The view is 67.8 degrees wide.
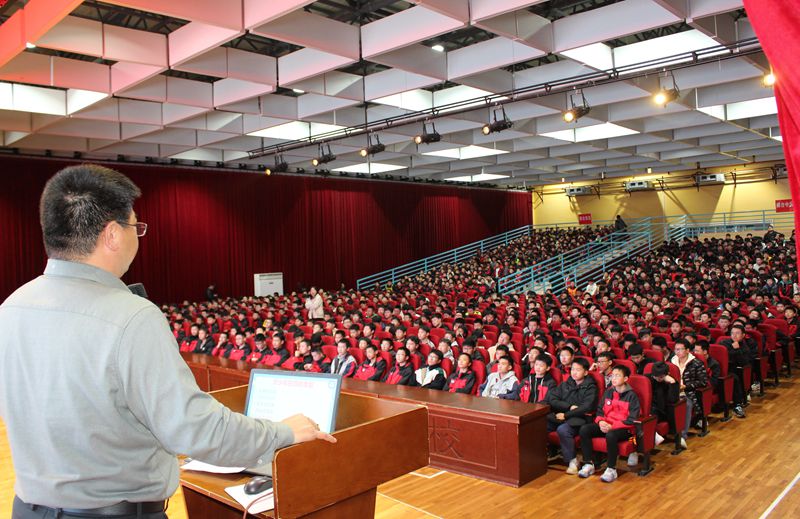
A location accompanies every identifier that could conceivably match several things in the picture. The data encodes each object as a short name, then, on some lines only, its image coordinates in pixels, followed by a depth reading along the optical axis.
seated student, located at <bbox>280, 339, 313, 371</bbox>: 8.12
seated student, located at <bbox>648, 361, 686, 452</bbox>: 5.48
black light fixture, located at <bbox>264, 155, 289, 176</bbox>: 13.61
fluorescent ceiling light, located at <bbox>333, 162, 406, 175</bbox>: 18.70
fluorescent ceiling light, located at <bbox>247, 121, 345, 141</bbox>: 12.74
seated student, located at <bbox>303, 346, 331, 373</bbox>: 7.77
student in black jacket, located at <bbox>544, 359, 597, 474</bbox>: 5.20
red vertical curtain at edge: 0.59
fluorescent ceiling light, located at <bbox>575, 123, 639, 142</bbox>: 13.55
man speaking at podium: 1.21
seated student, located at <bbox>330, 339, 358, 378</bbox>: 7.68
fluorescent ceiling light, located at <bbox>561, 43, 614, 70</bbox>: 7.86
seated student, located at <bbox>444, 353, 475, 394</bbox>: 6.42
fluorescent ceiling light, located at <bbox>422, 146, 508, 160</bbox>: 15.84
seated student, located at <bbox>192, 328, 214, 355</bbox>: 10.17
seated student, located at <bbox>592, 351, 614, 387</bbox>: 5.82
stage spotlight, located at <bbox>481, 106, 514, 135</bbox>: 9.51
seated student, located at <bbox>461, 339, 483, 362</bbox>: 6.94
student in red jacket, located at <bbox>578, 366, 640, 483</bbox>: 4.98
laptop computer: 1.93
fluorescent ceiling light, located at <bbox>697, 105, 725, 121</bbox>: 11.88
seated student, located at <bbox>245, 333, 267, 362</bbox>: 9.20
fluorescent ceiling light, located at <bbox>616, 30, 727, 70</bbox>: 7.74
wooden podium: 1.66
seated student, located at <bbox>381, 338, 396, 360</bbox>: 7.93
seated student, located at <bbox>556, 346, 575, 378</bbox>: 6.12
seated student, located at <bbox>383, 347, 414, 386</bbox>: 6.91
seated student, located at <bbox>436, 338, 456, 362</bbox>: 7.48
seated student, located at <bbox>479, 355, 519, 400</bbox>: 5.97
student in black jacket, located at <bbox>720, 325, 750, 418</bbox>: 6.81
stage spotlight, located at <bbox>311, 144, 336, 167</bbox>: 12.31
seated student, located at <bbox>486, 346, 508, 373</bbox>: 6.28
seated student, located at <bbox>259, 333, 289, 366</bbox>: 8.61
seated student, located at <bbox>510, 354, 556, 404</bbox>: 5.86
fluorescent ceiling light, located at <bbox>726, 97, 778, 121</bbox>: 11.65
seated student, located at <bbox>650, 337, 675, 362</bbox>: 7.15
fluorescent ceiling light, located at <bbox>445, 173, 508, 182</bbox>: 21.98
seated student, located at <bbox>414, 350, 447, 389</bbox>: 6.65
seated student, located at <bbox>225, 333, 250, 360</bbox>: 9.42
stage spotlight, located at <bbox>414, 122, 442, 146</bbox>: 10.56
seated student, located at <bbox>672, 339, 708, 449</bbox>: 5.97
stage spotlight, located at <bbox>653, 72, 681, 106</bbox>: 7.95
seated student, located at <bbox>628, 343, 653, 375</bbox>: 6.16
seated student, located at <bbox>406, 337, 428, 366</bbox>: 7.48
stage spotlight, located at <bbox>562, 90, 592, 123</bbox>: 8.80
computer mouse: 1.80
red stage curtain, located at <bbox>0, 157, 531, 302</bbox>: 14.02
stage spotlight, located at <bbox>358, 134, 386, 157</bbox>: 11.52
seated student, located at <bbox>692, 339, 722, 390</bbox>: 6.51
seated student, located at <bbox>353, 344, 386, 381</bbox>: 7.39
